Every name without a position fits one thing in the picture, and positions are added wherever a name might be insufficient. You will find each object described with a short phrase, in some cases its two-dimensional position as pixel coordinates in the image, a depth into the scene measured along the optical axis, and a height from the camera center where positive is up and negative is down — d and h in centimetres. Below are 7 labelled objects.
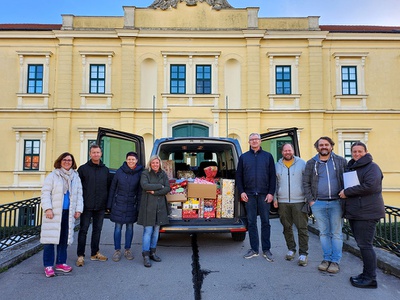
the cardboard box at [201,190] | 556 -44
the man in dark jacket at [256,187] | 513 -35
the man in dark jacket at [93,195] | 496 -48
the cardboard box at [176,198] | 550 -58
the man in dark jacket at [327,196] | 447 -44
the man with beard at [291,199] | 497 -53
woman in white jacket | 431 -63
